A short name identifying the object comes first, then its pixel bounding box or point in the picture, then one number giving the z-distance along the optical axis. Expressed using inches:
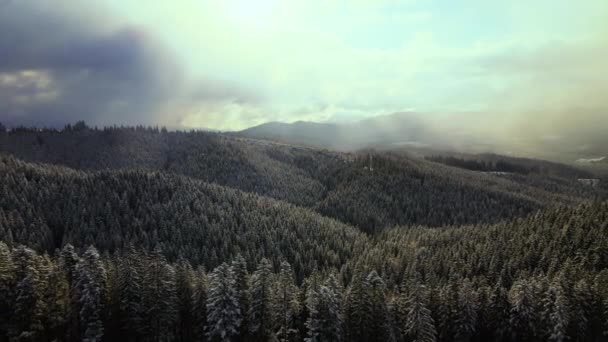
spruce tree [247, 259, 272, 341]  3073.3
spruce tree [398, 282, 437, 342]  3083.2
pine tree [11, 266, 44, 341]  2721.5
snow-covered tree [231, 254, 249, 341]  3134.8
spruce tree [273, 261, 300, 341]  3134.8
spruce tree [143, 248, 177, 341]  3026.6
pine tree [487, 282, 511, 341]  3518.7
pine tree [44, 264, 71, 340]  2859.3
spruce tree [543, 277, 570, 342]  3171.8
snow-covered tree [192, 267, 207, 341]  3201.3
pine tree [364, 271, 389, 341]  3142.2
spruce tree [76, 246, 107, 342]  2889.8
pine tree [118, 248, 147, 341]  3029.0
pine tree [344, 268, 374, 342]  3134.8
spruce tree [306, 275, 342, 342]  3009.4
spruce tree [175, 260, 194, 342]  3243.1
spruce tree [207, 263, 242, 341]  2979.8
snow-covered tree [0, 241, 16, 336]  2755.9
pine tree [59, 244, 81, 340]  2935.5
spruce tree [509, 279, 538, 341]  3373.5
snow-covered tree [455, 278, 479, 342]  3410.4
